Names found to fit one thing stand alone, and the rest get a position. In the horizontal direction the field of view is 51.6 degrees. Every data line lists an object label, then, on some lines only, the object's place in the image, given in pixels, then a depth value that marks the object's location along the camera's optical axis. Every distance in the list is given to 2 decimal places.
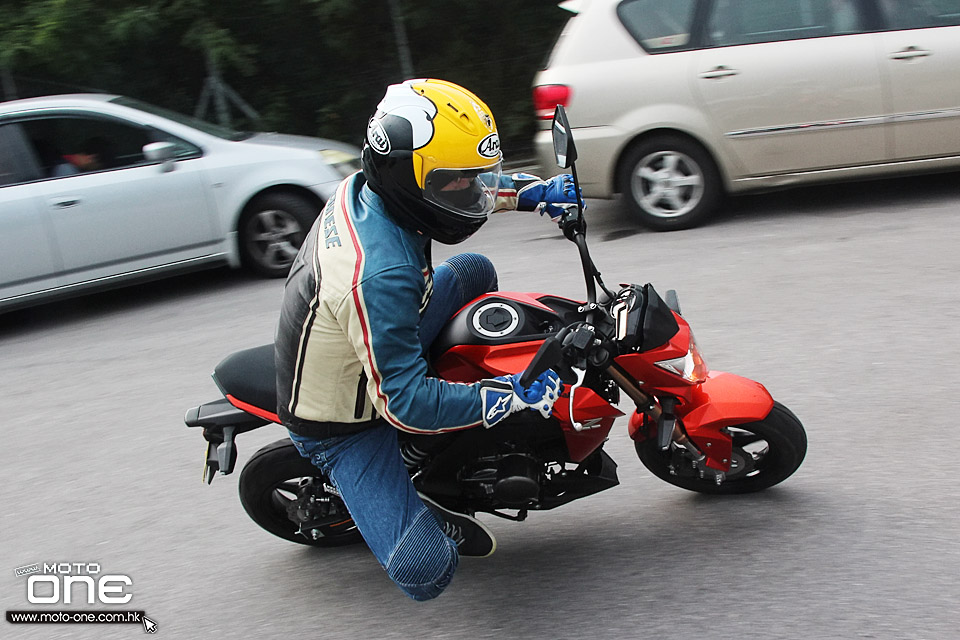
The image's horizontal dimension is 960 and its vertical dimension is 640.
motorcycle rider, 2.68
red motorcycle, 2.95
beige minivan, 6.57
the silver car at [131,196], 6.91
